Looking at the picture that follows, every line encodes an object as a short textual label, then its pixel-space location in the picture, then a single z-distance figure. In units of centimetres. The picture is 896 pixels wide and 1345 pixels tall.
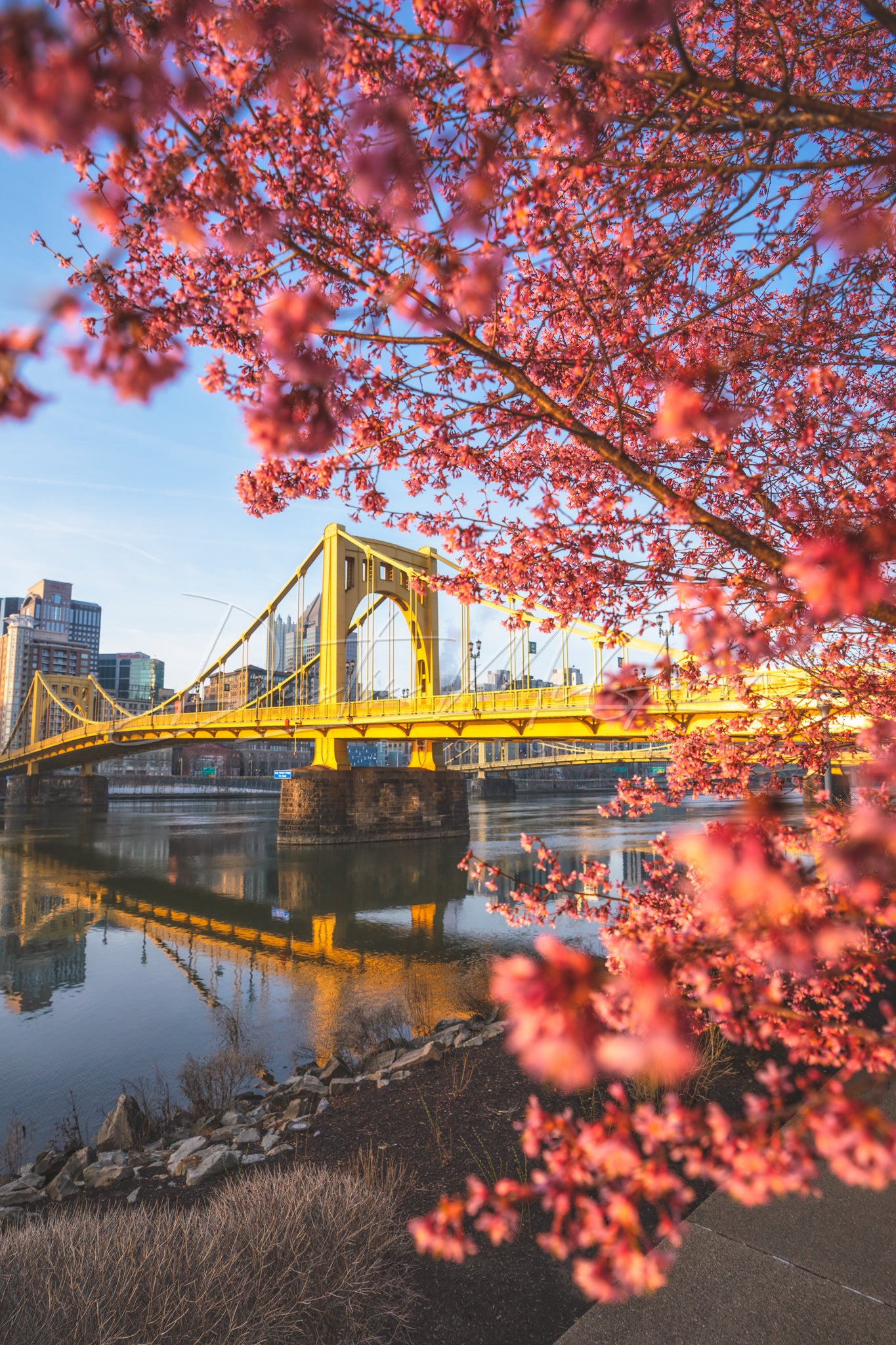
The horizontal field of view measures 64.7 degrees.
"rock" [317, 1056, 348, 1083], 618
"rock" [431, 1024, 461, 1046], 633
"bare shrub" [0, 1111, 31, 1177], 516
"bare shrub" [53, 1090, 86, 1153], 528
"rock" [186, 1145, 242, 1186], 407
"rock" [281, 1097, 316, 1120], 508
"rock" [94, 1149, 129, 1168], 464
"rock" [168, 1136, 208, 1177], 431
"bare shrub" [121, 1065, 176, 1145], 544
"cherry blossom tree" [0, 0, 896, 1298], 137
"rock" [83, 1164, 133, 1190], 433
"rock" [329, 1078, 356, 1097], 556
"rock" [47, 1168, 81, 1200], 427
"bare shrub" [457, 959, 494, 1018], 791
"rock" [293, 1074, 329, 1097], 557
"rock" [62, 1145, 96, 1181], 462
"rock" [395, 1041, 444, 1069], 571
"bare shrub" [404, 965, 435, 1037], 800
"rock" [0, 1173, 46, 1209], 428
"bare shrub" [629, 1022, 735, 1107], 423
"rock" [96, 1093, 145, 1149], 520
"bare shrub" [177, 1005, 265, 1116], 598
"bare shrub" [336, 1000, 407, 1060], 725
